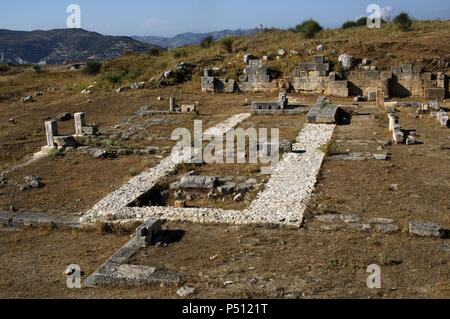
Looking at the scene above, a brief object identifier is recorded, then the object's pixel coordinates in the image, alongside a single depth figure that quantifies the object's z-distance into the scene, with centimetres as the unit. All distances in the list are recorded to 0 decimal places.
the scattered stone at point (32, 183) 1412
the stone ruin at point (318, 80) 2812
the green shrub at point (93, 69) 4475
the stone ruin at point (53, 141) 1803
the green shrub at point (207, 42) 4273
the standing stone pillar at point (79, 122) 2053
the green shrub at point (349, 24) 4752
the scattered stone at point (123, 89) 3154
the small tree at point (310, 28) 4024
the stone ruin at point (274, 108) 2352
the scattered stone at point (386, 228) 1005
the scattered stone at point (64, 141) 1822
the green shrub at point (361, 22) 4742
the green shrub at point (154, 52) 4683
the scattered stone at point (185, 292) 799
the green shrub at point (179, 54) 3932
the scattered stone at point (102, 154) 1694
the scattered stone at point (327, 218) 1074
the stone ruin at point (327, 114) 2103
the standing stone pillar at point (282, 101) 2402
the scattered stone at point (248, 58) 3203
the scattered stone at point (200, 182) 1338
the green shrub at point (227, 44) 3778
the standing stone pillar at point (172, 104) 2501
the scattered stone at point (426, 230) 974
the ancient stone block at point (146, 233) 989
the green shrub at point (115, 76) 3500
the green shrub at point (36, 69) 4822
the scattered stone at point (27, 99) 3094
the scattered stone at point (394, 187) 1255
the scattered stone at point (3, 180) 1463
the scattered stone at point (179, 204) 1216
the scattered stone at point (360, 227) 1021
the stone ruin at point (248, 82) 2984
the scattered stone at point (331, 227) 1031
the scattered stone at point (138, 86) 3197
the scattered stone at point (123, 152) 1719
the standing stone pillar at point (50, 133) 1838
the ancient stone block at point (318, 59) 2903
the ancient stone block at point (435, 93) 2601
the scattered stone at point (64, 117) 2489
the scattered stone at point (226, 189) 1309
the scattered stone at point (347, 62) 2920
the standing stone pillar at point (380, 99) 2491
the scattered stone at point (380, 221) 1044
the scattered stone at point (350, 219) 1061
